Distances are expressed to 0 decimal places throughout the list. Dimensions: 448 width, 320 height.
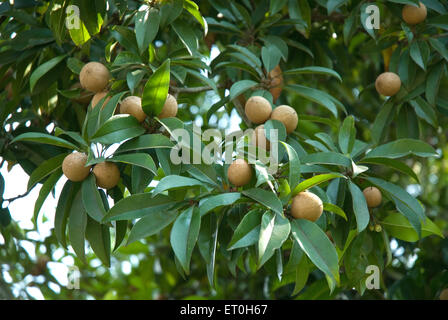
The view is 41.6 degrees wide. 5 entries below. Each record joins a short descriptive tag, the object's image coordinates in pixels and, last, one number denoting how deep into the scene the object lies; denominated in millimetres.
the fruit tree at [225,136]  1289
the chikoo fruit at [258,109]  1578
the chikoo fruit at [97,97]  1564
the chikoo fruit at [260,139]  1497
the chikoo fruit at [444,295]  2029
